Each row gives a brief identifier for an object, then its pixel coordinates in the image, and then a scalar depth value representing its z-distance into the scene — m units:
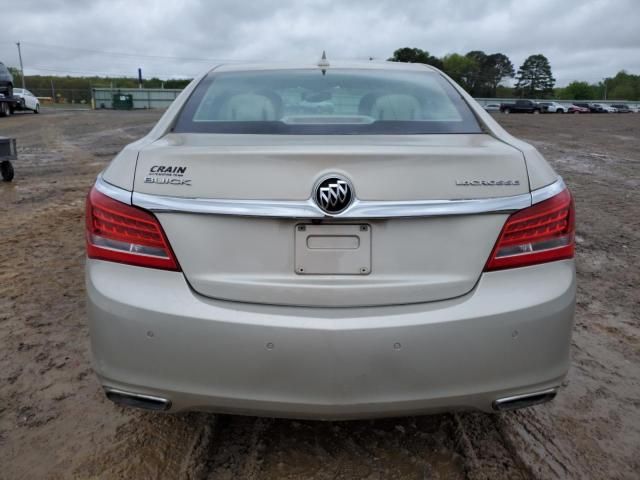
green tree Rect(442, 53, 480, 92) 111.06
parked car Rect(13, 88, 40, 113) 29.95
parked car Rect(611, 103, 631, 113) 66.82
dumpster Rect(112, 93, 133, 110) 52.62
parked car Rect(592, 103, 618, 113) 65.81
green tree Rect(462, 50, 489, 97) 111.06
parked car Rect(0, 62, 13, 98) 25.53
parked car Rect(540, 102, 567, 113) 61.39
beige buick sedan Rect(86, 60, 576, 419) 1.88
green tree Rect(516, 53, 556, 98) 118.94
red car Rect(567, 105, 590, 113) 62.56
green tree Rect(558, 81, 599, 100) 116.81
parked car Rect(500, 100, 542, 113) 56.53
